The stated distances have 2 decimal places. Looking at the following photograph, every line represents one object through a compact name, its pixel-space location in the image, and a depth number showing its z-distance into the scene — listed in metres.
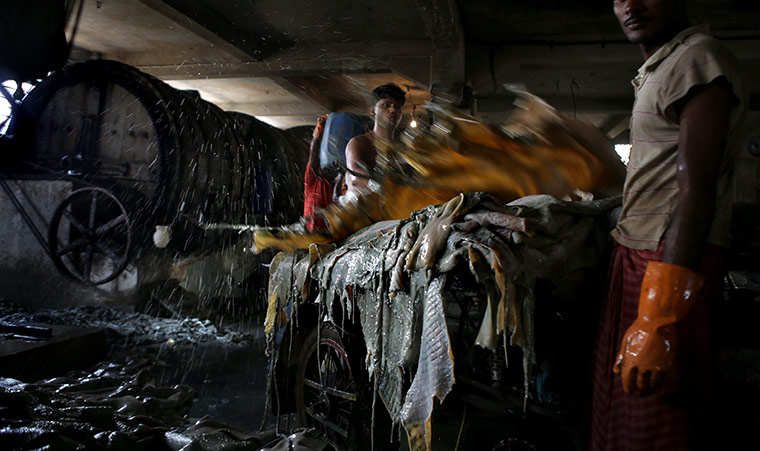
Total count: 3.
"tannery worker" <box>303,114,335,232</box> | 5.55
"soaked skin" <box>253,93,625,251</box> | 2.54
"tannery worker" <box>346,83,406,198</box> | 3.67
